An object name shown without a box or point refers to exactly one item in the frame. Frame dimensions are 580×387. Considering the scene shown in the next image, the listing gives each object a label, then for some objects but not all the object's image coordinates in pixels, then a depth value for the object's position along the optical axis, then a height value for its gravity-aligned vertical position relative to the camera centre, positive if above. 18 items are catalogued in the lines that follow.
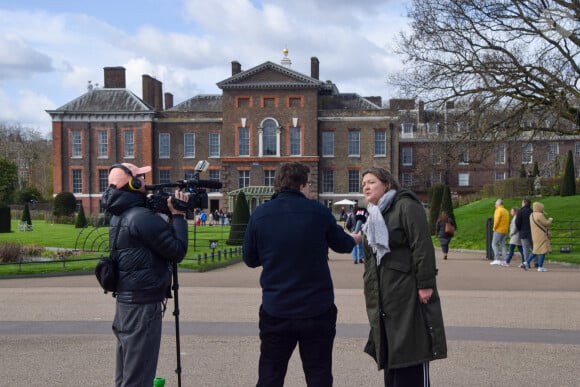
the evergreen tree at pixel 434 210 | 32.70 -1.41
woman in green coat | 4.62 -0.80
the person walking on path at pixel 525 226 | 16.72 -1.15
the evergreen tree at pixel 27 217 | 39.31 -1.89
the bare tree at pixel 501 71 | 20.36 +3.52
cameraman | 4.76 -0.63
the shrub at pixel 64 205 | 49.81 -1.52
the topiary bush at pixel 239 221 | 24.91 -1.48
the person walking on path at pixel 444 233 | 20.08 -1.60
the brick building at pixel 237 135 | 56.44 +4.34
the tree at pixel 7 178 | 57.58 +0.67
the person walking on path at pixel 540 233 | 15.79 -1.26
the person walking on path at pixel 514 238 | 17.17 -1.50
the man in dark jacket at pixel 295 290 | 4.54 -0.75
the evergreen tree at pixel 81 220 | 40.81 -2.21
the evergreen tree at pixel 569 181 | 35.28 -0.01
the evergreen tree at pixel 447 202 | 28.64 -0.89
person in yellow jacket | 17.85 -1.30
